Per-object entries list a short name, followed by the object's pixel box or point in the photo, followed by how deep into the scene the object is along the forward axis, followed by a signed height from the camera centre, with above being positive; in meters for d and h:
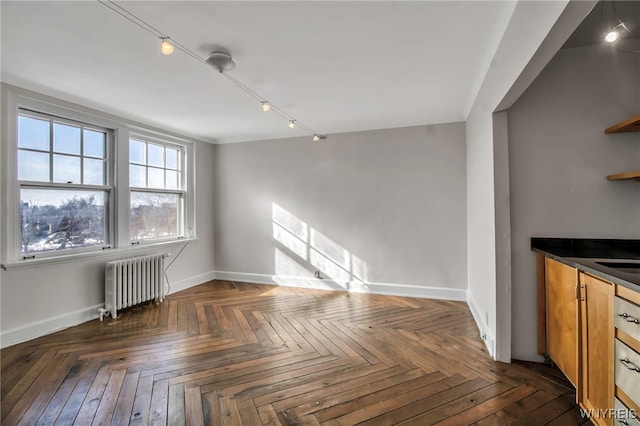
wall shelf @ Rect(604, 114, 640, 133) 1.98 +0.63
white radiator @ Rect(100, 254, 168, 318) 3.50 -0.81
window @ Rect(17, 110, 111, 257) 2.98 +0.38
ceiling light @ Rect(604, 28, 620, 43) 2.04 +1.26
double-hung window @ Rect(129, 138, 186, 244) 4.06 +0.41
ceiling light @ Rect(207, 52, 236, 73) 2.25 +1.23
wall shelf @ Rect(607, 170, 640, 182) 1.94 +0.27
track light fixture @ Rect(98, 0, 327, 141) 1.79 +1.26
